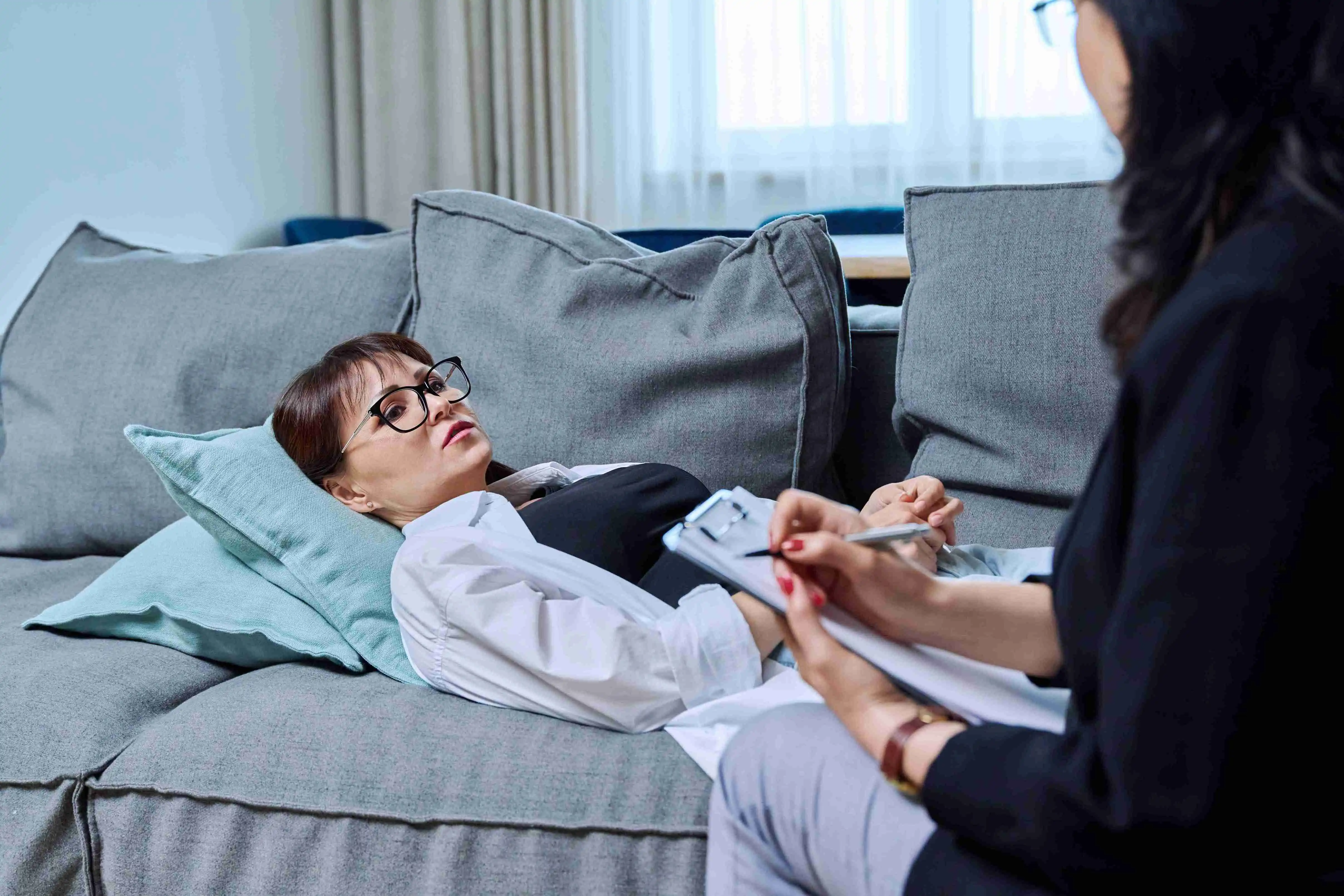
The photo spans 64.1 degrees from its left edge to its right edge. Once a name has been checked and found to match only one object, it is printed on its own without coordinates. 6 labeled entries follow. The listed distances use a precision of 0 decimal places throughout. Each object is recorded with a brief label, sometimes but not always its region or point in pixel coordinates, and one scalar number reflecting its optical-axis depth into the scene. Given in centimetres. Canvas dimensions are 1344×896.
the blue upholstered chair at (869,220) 287
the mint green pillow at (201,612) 124
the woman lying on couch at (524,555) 104
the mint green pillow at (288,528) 125
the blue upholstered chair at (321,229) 312
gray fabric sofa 98
